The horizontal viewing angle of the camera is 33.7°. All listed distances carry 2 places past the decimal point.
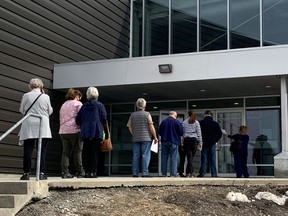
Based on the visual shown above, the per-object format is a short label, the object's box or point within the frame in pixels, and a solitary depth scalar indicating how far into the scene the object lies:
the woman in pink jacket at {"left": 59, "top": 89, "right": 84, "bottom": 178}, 8.43
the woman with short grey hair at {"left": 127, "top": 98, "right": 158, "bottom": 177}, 9.55
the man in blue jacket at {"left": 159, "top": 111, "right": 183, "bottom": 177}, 10.16
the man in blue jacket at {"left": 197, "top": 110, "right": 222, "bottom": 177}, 11.50
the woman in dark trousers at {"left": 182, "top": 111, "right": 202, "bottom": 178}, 10.68
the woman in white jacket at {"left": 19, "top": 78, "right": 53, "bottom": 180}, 6.82
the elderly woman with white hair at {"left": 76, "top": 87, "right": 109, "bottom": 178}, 8.05
